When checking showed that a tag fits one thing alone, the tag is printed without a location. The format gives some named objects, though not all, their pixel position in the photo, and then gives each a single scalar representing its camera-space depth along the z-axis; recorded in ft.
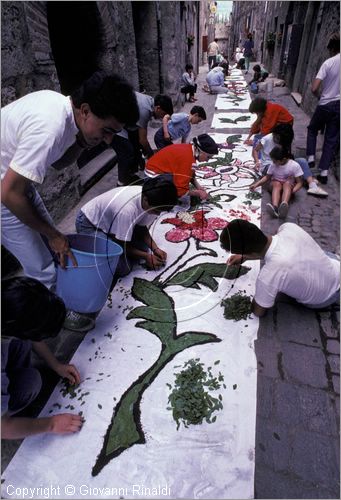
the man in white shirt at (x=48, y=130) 5.15
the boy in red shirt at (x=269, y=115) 15.78
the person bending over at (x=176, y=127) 14.92
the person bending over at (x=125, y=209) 8.03
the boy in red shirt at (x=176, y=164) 12.03
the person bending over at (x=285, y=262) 6.93
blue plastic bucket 6.72
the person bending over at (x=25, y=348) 4.47
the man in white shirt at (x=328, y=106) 14.29
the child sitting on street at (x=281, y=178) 12.59
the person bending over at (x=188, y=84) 33.30
